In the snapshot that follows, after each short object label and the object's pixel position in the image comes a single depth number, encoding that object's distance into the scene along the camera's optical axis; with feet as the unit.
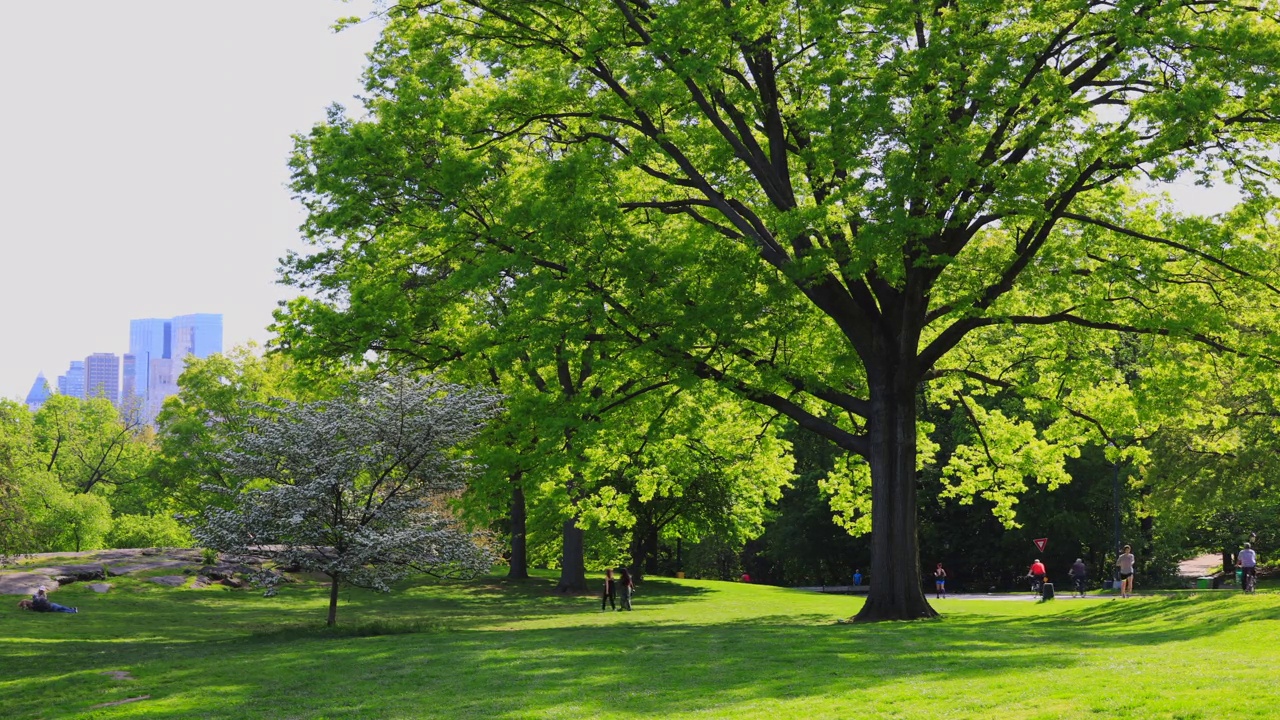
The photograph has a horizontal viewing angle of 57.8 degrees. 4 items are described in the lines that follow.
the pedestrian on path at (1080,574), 134.00
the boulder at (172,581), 119.44
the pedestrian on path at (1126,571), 120.06
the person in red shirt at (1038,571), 133.59
